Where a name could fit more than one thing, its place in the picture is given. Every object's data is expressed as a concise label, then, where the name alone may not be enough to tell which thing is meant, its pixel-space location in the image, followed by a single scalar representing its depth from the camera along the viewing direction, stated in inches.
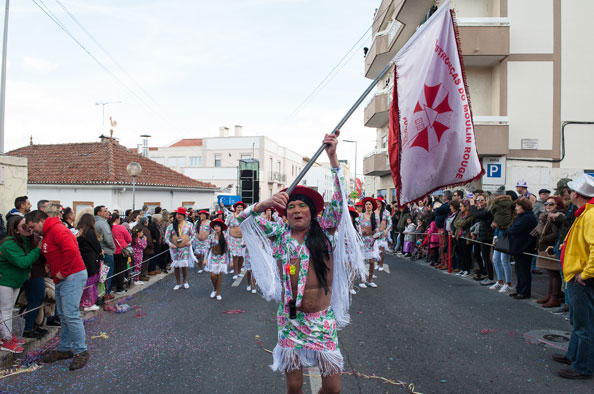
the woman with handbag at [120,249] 340.8
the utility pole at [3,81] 380.2
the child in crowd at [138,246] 398.9
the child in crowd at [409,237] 583.4
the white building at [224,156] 1990.7
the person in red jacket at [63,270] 187.6
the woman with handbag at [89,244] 249.8
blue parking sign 608.7
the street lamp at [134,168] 534.1
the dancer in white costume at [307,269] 117.3
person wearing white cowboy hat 162.6
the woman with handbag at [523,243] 304.4
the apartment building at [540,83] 617.9
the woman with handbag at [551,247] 274.0
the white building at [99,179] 858.1
